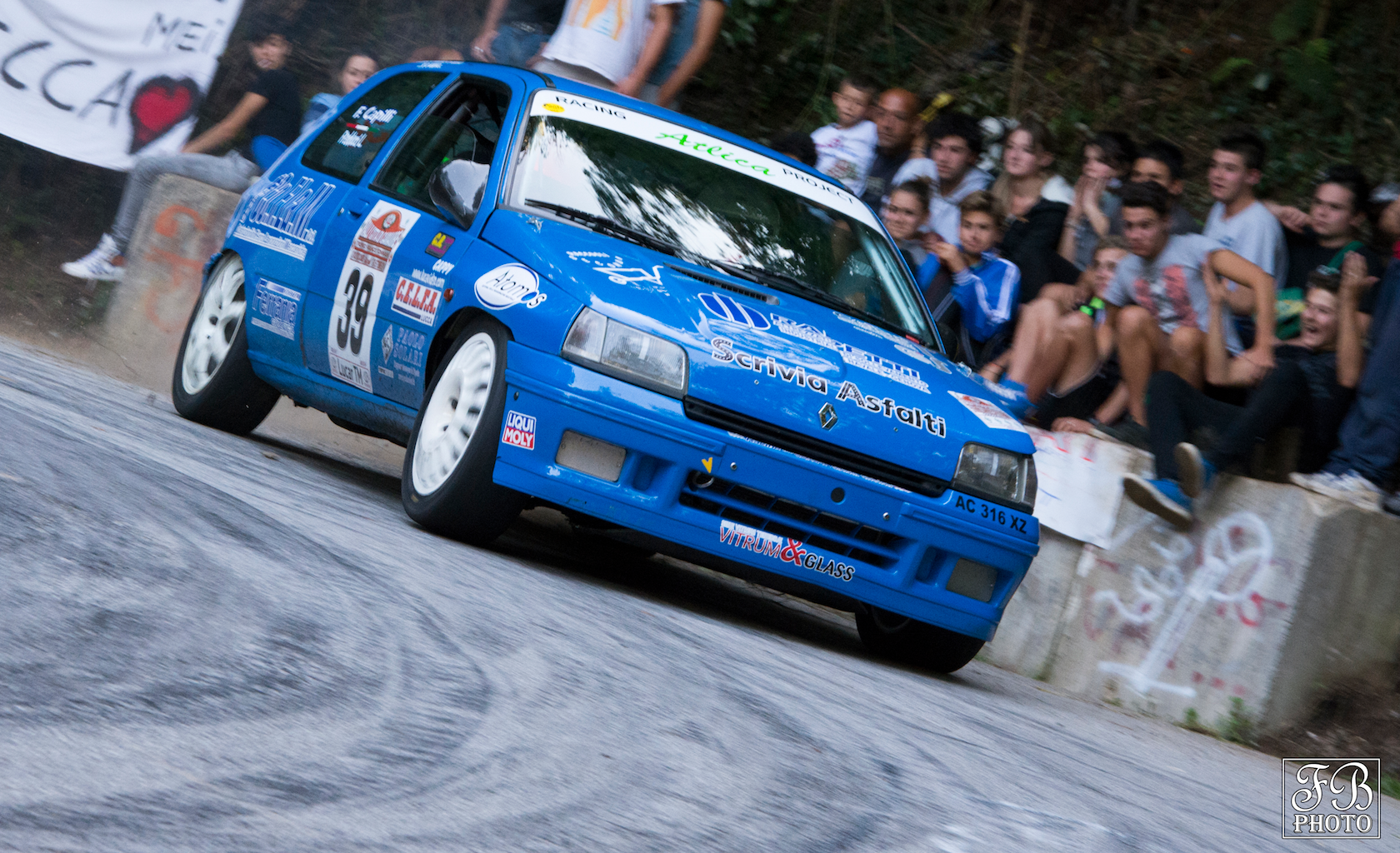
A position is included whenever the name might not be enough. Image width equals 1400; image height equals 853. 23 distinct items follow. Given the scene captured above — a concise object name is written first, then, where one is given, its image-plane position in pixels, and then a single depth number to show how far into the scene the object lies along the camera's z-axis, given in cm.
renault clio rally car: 1071
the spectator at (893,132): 2005
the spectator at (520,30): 2228
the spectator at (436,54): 2446
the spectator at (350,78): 2273
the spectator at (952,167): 1897
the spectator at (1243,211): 1611
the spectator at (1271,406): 1341
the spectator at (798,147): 2017
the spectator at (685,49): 2087
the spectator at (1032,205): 1731
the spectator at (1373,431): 1335
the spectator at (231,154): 2261
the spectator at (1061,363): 1585
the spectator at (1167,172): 1716
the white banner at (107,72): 2372
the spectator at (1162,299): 1501
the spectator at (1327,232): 1556
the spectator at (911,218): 1734
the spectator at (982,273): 1686
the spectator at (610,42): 2053
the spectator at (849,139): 2036
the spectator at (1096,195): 1787
